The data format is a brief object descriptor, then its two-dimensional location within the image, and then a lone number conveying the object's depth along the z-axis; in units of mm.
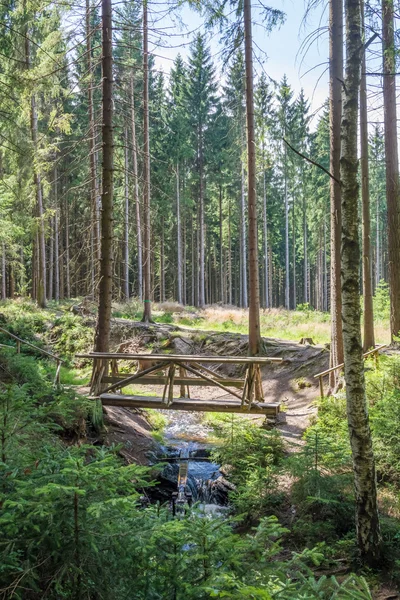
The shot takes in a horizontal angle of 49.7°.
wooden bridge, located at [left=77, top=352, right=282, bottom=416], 8273
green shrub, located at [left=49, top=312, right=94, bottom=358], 16031
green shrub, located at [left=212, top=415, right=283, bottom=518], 6609
